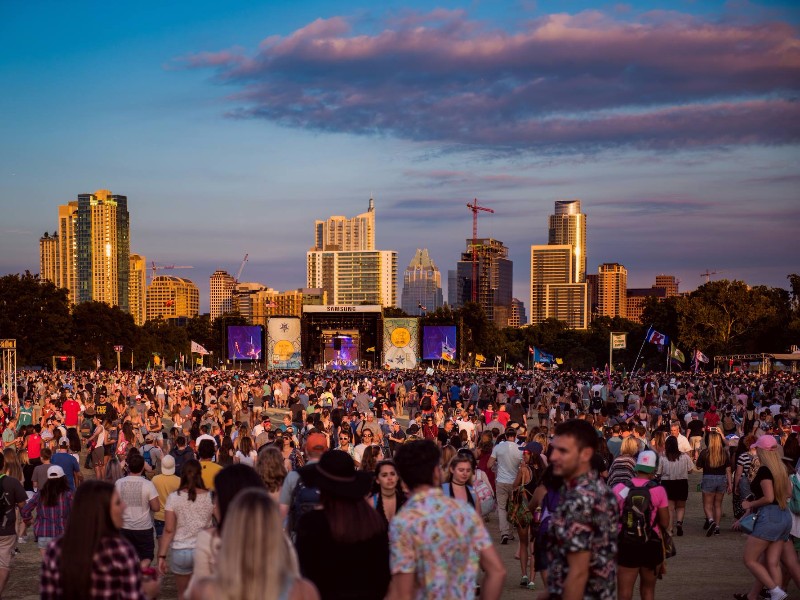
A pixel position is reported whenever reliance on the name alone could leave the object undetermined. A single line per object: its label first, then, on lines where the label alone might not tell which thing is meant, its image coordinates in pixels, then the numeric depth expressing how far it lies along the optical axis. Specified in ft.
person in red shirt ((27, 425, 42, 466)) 51.98
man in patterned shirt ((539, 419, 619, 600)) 16.97
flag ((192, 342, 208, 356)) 225.97
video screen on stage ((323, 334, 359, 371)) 314.96
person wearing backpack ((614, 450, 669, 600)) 25.61
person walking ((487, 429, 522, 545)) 42.57
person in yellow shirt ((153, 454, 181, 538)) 32.63
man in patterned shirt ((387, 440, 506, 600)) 16.55
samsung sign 283.18
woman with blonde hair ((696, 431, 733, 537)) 45.11
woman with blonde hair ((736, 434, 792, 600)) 30.09
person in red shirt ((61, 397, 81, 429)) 77.66
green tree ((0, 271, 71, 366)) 279.90
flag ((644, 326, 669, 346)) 158.81
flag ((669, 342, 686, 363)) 159.93
